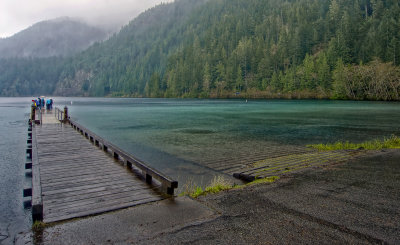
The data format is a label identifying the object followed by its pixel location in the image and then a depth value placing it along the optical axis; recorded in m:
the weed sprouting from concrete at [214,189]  7.13
